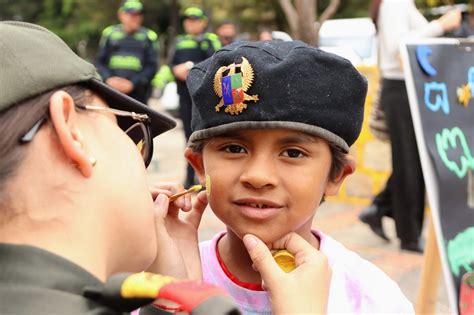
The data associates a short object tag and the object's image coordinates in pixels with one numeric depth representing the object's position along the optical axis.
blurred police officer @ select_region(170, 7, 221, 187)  5.99
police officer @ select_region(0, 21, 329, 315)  0.88
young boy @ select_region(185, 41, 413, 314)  1.47
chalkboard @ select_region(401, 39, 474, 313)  2.16
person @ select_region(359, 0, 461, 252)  3.95
